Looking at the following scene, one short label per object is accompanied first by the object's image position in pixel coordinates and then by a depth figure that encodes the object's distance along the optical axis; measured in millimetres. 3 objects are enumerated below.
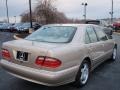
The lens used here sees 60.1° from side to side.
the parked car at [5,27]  18840
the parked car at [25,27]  14148
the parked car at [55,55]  1978
